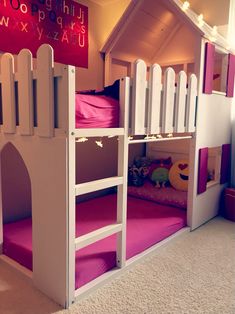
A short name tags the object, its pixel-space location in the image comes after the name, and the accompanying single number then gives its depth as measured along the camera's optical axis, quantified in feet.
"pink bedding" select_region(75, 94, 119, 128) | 4.84
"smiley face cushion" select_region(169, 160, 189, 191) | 9.73
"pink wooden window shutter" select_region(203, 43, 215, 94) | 7.61
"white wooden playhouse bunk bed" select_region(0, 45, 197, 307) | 4.55
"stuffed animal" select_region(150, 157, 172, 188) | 10.27
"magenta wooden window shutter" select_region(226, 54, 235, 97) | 8.76
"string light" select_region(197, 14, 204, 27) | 7.52
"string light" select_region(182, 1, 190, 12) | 7.32
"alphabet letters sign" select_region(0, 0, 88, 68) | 7.04
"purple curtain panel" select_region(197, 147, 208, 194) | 8.10
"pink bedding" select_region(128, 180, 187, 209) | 8.84
